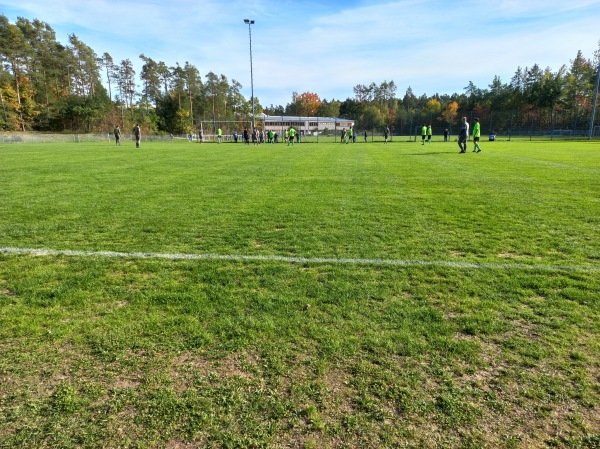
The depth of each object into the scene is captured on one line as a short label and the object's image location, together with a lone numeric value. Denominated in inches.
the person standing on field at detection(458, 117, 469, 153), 813.4
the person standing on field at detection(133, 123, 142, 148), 1221.7
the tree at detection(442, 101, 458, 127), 3723.9
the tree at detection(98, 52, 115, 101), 3413.4
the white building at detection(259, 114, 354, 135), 3807.6
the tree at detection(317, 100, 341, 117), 4862.2
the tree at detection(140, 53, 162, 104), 3551.4
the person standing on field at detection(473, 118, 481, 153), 867.5
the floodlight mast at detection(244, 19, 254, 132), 1771.7
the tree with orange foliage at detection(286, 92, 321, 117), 5054.1
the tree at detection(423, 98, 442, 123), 4361.5
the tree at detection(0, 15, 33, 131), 2549.2
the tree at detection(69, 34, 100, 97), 3112.7
